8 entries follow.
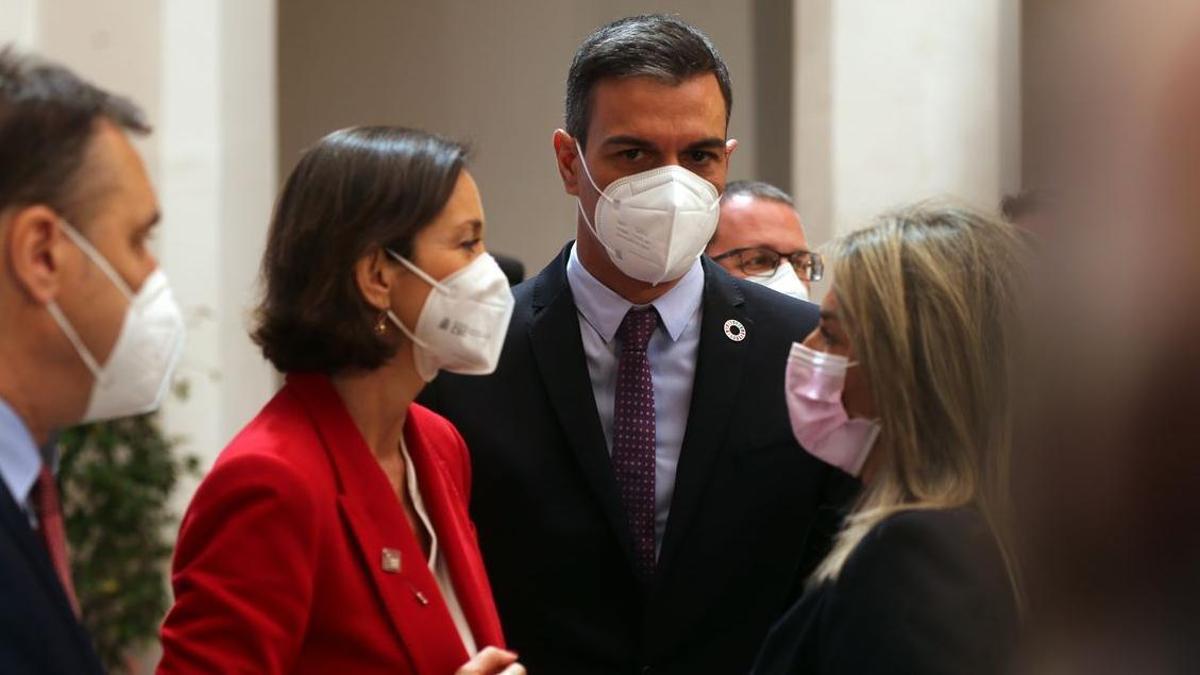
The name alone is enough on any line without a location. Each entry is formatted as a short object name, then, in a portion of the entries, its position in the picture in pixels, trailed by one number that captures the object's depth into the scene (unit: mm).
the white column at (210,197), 11000
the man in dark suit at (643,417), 4945
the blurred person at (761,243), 7664
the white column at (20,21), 10516
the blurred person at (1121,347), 1256
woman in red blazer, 3650
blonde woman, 3352
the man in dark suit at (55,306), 2766
